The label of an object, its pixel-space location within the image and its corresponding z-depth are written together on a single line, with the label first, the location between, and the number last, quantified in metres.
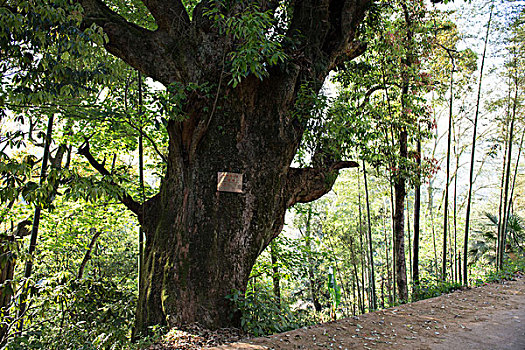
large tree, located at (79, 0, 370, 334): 3.24
